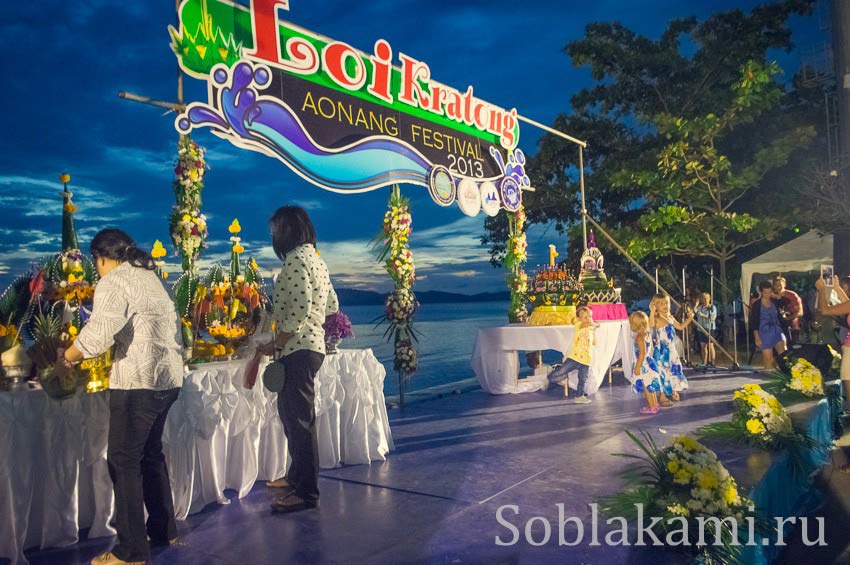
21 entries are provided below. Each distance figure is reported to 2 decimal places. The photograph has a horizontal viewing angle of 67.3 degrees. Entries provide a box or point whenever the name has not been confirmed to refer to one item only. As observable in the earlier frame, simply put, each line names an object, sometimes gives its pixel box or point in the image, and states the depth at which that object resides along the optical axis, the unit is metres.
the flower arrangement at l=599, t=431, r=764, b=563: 2.57
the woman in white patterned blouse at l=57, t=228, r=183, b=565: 3.10
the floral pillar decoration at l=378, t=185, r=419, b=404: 7.81
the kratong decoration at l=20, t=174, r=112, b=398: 3.46
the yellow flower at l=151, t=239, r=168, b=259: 4.34
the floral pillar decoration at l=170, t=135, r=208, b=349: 4.66
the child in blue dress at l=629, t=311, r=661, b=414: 7.32
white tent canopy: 14.36
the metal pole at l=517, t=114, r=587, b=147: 9.34
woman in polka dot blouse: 3.93
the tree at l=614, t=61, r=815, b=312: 14.27
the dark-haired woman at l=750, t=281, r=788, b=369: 10.29
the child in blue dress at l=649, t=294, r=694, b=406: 7.48
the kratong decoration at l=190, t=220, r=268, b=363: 4.65
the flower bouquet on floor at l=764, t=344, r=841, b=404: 5.48
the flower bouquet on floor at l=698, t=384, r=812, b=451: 4.08
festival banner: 5.16
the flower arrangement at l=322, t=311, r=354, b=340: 5.10
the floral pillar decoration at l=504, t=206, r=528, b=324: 9.99
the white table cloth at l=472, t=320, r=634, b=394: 8.59
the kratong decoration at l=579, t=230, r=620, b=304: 9.37
